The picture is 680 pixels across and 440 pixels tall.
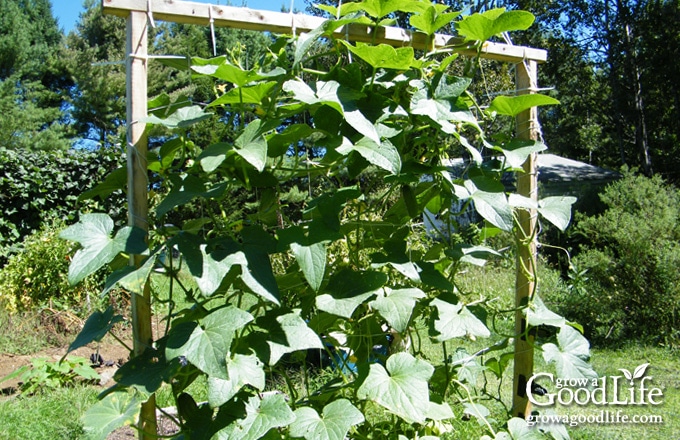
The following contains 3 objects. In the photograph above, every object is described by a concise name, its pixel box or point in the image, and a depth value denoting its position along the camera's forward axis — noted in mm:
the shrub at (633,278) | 4320
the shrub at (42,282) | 4816
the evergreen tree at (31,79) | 14758
